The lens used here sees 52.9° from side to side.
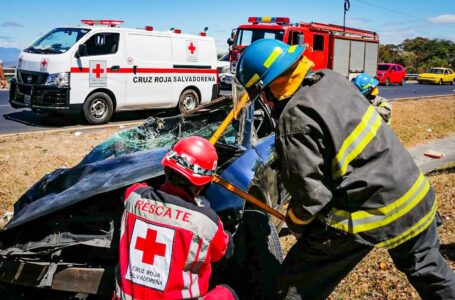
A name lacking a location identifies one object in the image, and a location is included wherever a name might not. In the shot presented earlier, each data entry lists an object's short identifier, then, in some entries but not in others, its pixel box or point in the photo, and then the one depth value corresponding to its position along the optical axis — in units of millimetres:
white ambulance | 9000
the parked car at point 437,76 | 31453
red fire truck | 15680
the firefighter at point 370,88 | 5715
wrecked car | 2746
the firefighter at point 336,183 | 2008
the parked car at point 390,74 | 27816
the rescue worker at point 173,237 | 2047
